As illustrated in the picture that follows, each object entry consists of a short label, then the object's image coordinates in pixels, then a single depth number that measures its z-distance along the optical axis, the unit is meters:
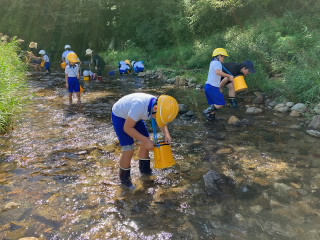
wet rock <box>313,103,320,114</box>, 6.32
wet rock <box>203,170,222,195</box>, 3.69
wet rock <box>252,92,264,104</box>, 7.96
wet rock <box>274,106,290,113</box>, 7.10
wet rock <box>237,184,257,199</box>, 3.57
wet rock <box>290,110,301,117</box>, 6.72
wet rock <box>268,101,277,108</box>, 7.54
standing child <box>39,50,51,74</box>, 15.02
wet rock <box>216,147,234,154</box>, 4.92
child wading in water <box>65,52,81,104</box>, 7.91
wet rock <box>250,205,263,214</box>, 3.26
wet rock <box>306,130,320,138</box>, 5.45
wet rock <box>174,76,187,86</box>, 11.41
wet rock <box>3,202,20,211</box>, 3.33
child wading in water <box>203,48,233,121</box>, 6.24
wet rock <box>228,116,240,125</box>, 6.52
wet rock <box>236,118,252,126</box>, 6.41
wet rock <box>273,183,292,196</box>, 3.60
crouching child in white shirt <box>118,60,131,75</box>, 14.84
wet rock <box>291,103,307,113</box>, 6.80
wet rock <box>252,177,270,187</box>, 3.82
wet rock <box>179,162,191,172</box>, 4.30
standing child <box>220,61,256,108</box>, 6.54
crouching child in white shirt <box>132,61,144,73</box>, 15.04
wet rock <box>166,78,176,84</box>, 12.06
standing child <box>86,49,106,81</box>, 12.77
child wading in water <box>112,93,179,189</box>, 3.19
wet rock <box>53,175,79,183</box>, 4.01
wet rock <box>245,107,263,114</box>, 7.15
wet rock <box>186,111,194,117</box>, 7.15
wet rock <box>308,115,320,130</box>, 5.89
